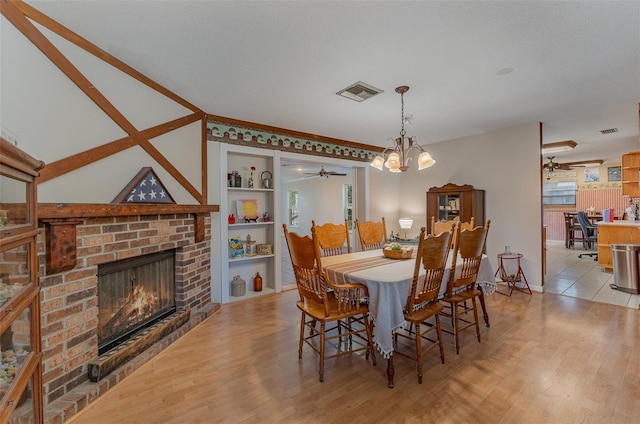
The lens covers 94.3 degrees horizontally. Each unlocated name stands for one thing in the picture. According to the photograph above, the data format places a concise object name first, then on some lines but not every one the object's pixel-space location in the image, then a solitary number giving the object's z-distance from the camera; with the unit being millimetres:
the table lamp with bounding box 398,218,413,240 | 5293
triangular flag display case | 2400
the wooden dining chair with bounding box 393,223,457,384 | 2062
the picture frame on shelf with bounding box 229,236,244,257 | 3971
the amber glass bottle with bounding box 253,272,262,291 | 4188
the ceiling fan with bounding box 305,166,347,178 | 6818
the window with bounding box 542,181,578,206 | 8795
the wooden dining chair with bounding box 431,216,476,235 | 3530
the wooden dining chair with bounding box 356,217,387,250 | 3648
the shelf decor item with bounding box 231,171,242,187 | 3940
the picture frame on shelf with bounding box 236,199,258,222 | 4078
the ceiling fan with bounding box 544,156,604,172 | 7300
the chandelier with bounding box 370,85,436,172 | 2826
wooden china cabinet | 4551
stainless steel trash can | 4066
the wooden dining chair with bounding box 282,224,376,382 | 2113
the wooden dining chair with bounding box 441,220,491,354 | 2453
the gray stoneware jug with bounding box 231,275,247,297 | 3945
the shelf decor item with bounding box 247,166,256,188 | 4152
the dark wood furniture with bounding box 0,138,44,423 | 1133
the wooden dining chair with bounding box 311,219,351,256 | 3223
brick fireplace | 1743
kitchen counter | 5258
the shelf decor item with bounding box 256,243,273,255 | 4203
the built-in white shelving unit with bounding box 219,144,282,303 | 3797
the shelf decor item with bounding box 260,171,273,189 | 4242
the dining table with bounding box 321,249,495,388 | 2010
